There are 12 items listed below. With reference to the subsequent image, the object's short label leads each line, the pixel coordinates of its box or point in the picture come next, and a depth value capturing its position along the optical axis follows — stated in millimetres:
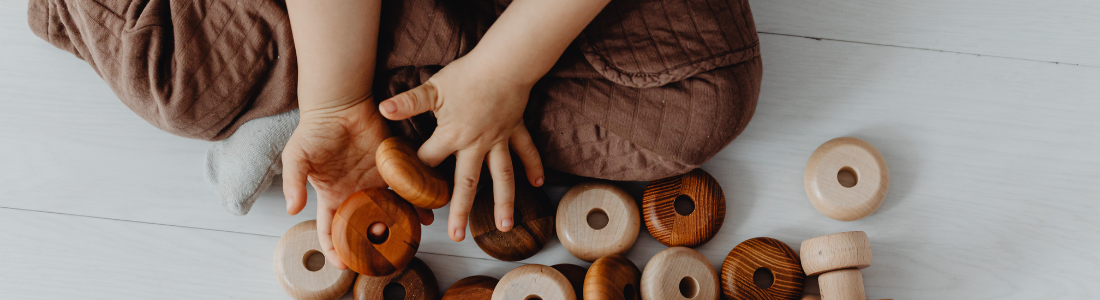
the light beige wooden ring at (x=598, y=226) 680
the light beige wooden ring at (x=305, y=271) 678
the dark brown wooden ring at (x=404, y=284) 674
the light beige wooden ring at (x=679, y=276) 649
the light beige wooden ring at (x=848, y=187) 693
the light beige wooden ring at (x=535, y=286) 631
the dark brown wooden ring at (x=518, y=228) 681
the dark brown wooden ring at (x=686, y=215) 688
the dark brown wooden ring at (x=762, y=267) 668
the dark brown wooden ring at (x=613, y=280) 621
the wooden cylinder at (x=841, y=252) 634
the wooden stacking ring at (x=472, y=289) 660
